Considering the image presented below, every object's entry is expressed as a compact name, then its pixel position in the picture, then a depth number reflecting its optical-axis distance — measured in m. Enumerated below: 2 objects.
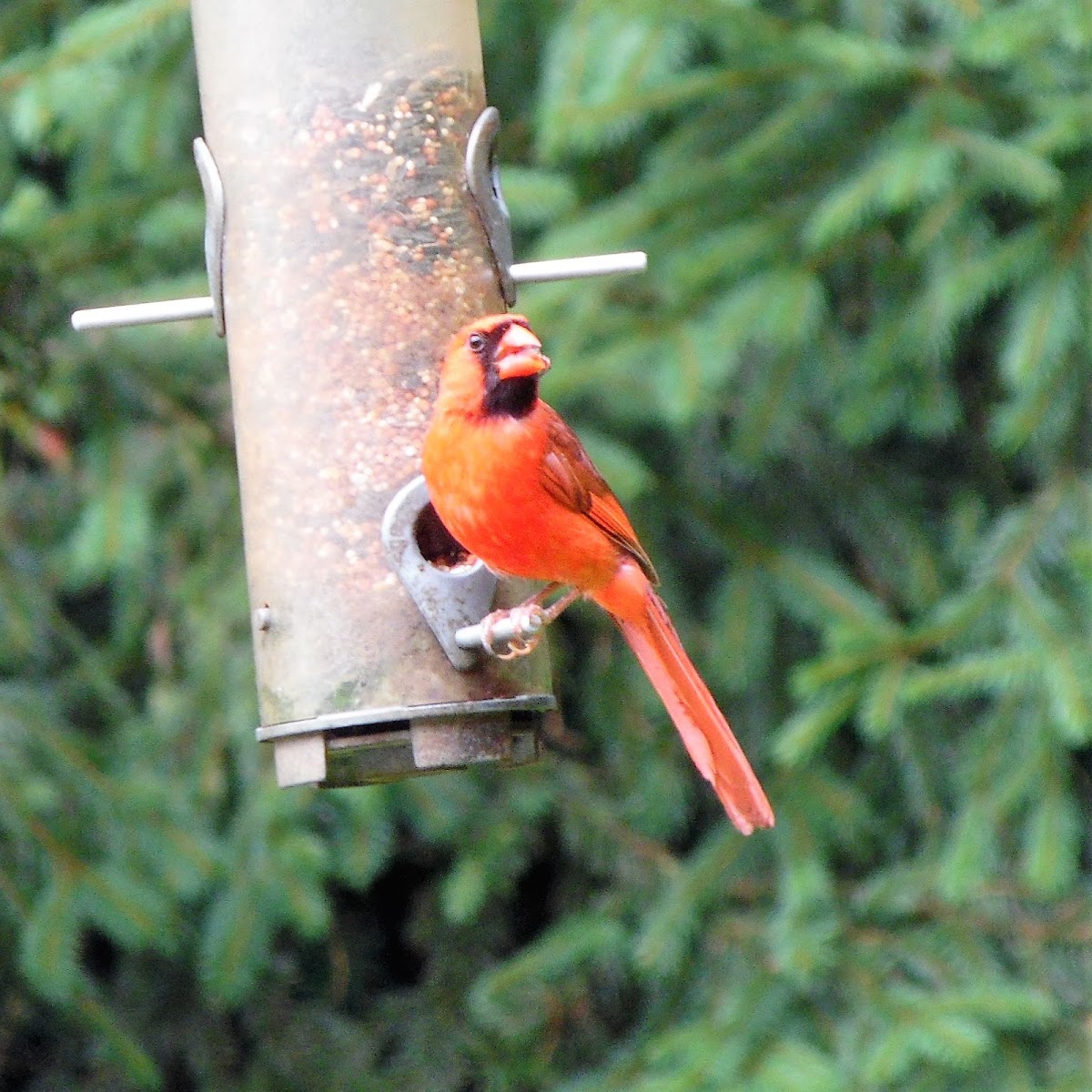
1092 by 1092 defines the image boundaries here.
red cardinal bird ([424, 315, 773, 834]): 6.30
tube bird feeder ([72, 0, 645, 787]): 6.53
